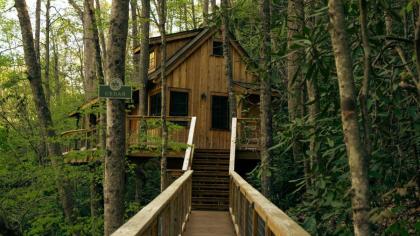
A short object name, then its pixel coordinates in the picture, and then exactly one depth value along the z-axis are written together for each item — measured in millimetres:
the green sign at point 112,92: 6711
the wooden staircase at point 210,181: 13711
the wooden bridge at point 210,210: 2965
